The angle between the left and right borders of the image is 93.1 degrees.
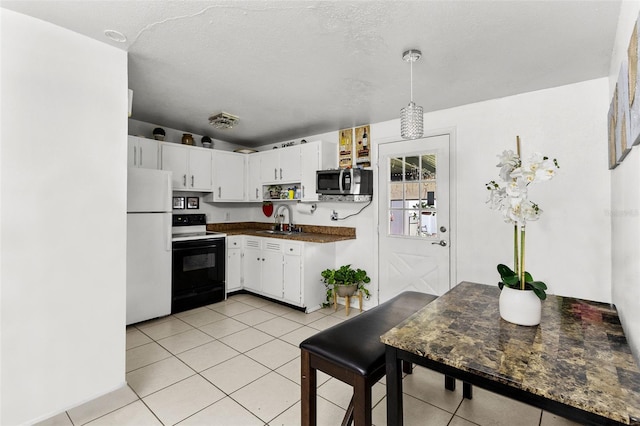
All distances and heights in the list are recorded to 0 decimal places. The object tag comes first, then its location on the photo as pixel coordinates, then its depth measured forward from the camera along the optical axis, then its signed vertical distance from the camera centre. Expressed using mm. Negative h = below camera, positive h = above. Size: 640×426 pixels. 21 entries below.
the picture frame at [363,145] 3803 +854
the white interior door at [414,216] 3219 -40
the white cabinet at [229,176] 4424 +553
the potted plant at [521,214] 1267 -5
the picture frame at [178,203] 4215 +133
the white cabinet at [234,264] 4242 -728
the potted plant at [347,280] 3643 -820
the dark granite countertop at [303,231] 3830 -279
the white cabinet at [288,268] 3682 -722
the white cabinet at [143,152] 3514 +718
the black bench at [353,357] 1334 -678
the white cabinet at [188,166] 3891 +628
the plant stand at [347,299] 3650 -1071
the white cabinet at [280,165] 4199 +684
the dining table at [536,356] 830 -486
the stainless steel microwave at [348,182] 3586 +372
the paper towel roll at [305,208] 4414 +68
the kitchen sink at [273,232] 4411 -292
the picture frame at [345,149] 3959 +838
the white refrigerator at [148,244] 3178 -345
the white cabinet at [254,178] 4660 +532
